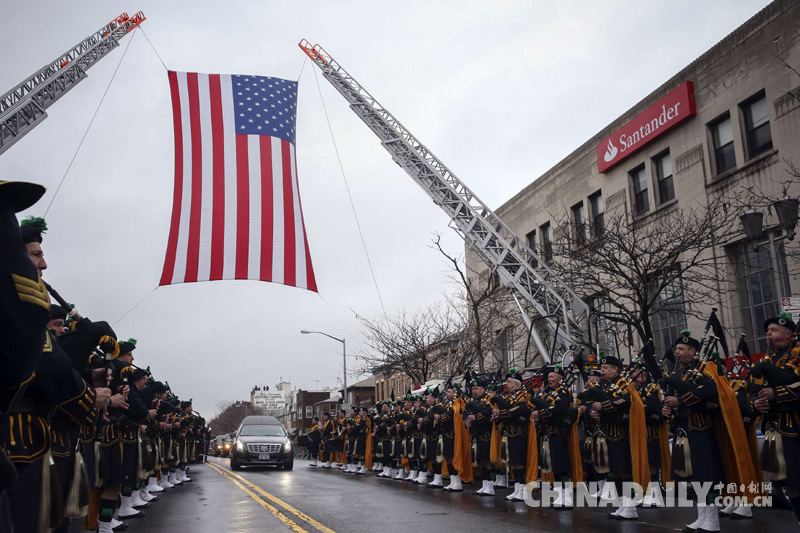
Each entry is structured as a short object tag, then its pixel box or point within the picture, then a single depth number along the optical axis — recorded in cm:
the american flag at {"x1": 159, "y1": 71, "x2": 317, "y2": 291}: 1449
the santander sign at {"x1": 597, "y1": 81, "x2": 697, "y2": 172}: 2122
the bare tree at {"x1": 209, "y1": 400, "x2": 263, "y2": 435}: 13726
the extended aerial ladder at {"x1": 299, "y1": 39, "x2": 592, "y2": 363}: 2183
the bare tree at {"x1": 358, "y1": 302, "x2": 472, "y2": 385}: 3350
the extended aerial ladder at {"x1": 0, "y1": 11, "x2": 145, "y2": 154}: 3170
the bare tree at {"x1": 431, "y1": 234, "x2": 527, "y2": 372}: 2792
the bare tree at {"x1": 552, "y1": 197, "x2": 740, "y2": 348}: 1672
